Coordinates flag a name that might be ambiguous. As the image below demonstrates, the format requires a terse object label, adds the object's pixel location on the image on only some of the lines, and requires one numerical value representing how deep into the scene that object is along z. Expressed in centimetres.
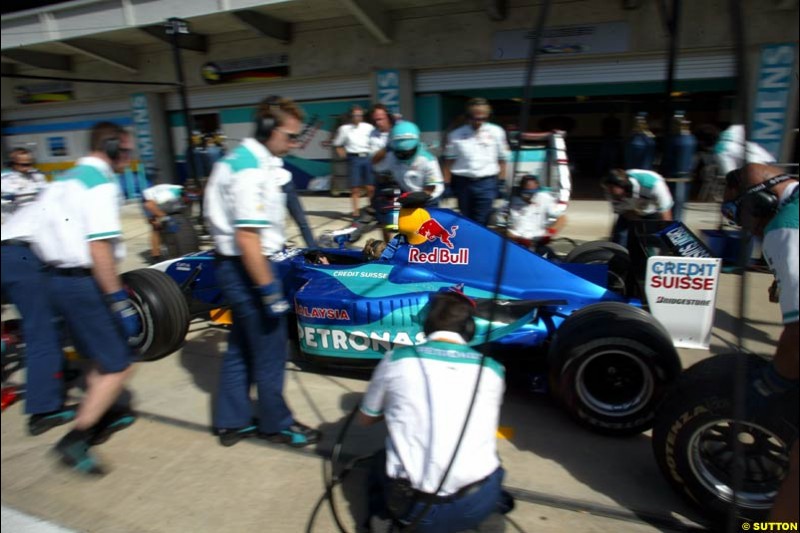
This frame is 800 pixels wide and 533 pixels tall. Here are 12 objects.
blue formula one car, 274
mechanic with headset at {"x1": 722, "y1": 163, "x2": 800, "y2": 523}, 166
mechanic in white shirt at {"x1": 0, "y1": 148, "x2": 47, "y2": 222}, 494
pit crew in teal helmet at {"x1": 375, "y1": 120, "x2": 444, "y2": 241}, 518
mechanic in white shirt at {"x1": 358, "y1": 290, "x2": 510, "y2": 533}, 185
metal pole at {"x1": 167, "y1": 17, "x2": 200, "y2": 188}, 577
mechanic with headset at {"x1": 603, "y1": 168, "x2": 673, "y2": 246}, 455
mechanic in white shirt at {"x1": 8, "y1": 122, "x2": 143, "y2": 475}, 252
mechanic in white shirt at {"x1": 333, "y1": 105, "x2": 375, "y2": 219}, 844
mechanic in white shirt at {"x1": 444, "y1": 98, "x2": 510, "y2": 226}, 552
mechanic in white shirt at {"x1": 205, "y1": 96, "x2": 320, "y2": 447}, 249
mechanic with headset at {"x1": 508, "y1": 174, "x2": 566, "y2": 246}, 506
